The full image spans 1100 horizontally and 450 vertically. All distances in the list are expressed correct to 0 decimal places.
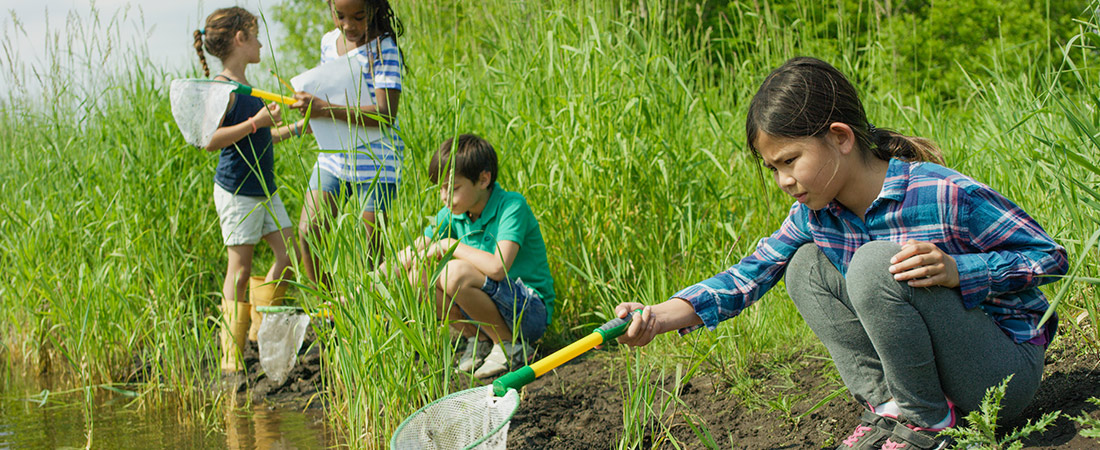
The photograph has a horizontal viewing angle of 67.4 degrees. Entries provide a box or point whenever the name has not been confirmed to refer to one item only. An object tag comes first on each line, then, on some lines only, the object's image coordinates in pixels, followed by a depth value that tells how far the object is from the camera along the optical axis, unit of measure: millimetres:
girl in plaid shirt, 1669
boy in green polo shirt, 3006
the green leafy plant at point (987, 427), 1507
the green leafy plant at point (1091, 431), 1313
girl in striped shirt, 3178
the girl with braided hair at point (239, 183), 3693
